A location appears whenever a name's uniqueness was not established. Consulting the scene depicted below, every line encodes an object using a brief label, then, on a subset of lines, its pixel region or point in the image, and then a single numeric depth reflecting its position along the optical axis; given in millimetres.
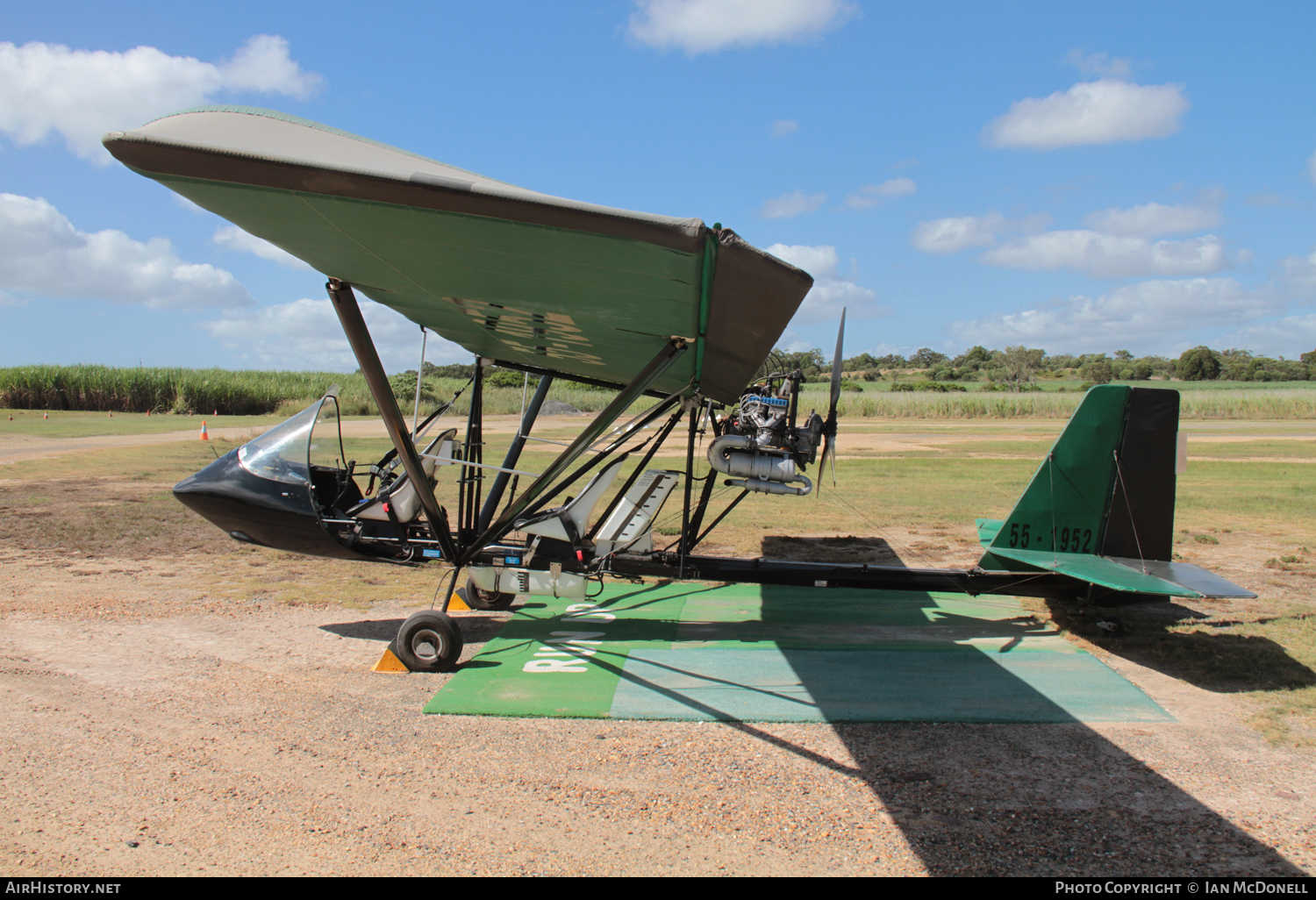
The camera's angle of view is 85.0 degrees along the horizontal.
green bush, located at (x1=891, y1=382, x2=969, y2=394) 75262
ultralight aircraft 3354
